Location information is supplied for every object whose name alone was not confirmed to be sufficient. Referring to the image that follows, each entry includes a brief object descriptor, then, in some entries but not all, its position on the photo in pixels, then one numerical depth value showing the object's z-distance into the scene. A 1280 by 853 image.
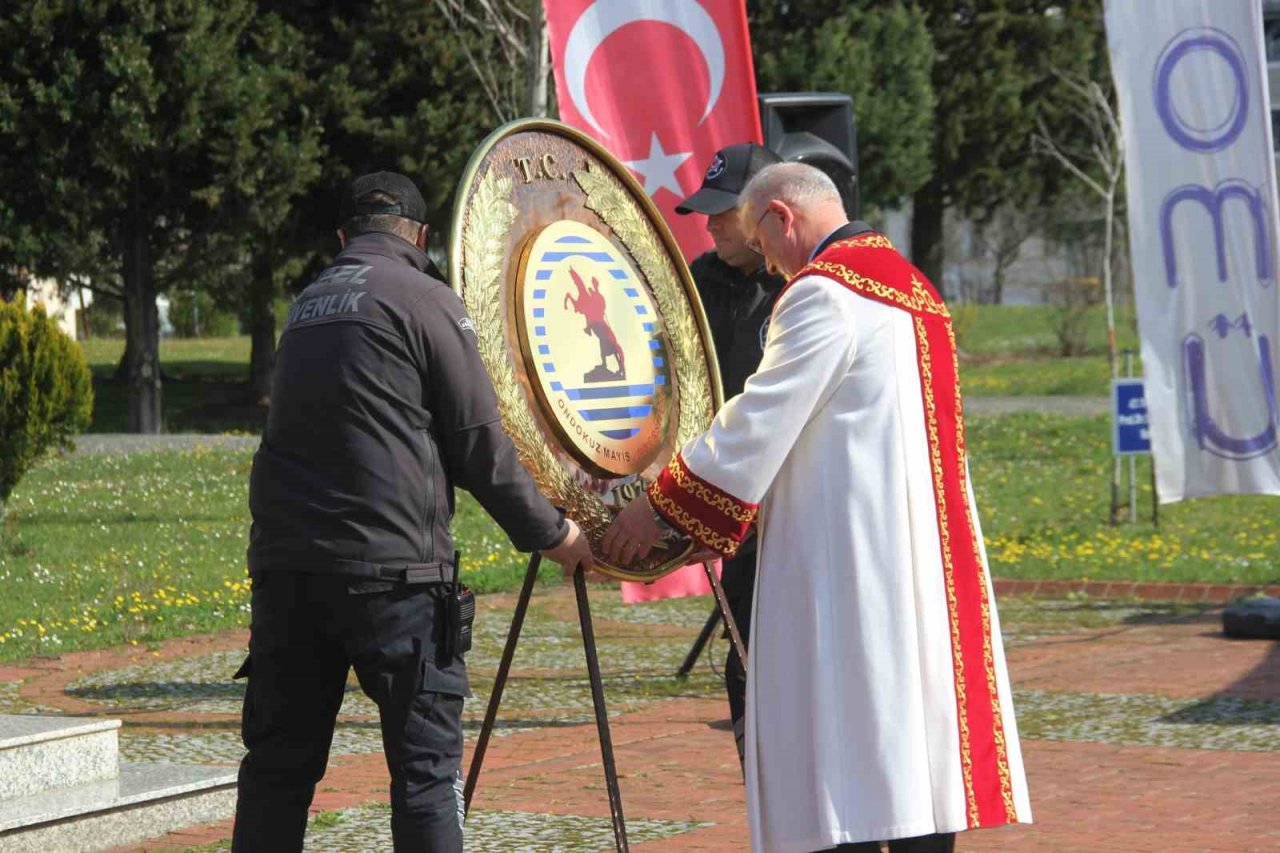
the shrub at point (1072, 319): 39.38
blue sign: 14.77
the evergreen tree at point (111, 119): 24.89
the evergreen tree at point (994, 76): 39.06
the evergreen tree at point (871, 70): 34.34
